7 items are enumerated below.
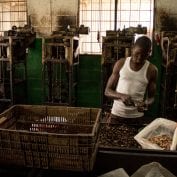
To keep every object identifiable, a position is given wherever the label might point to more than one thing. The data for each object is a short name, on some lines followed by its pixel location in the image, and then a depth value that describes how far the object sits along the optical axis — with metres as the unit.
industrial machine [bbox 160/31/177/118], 4.79
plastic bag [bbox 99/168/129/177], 1.50
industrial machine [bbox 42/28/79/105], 5.09
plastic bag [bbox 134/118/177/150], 2.10
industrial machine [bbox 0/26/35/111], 5.25
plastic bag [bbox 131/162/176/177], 1.43
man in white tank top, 3.09
